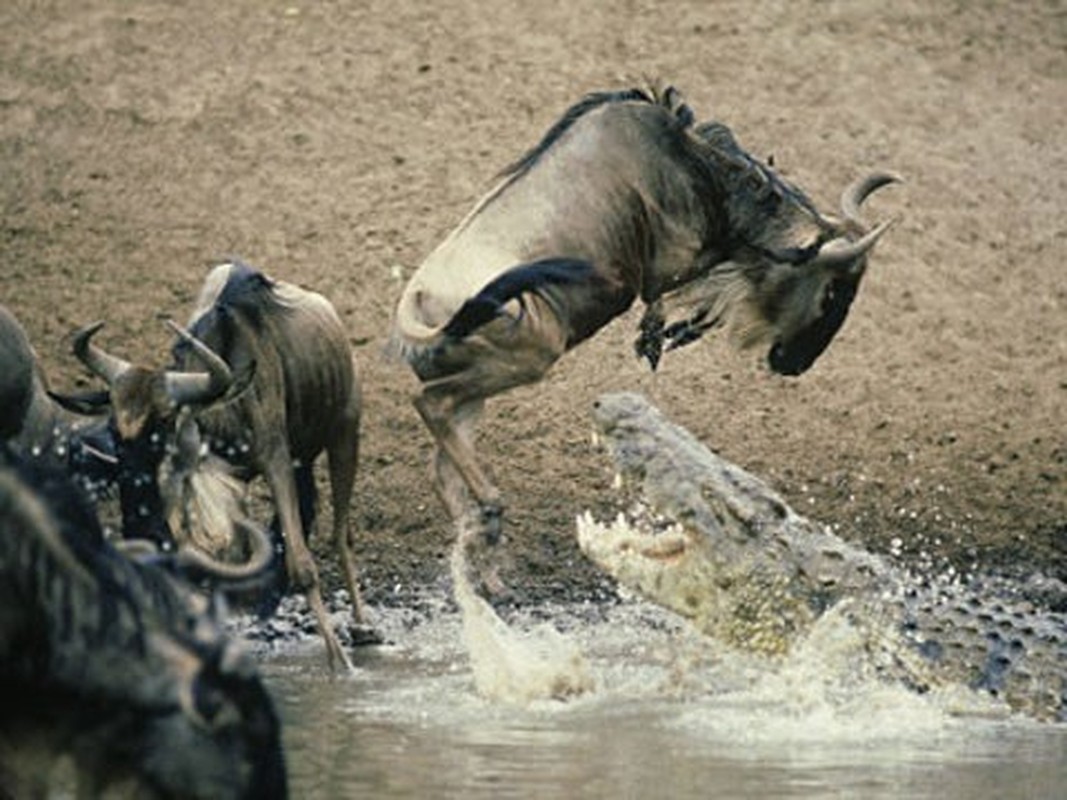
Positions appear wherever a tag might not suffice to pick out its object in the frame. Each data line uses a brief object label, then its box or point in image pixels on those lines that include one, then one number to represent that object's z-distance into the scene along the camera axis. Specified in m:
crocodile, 17.52
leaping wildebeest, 20.02
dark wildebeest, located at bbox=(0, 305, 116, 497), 20.09
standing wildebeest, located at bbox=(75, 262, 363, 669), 19.14
